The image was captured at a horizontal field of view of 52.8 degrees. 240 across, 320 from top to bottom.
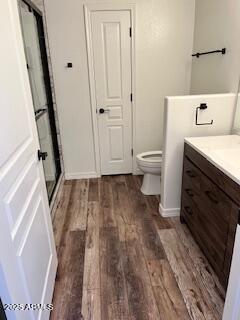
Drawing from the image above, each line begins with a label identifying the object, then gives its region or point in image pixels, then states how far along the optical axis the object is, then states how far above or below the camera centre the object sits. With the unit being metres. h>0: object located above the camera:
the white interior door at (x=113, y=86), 2.84 -0.14
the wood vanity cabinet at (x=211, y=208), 1.41 -0.88
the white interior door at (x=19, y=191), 0.96 -0.51
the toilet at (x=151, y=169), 2.75 -1.05
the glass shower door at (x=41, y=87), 2.29 -0.12
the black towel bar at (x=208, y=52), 2.22 +0.19
